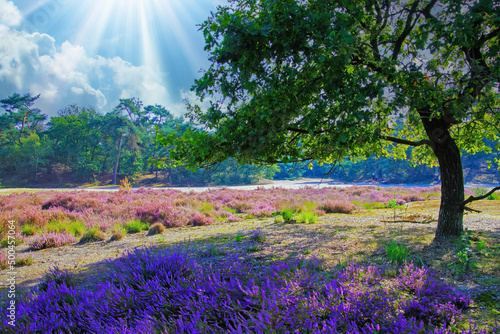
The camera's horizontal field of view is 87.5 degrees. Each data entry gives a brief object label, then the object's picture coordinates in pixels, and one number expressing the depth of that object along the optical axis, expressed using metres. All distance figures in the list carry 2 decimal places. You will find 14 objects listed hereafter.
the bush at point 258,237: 5.86
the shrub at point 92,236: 7.59
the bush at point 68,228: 8.23
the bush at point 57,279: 3.68
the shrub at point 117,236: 7.59
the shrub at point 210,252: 4.74
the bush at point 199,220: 9.75
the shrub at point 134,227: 8.90
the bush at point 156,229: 8.29
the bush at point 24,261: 5.55
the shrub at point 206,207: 11.74
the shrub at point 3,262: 5.46
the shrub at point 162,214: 9.56
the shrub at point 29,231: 8.36
